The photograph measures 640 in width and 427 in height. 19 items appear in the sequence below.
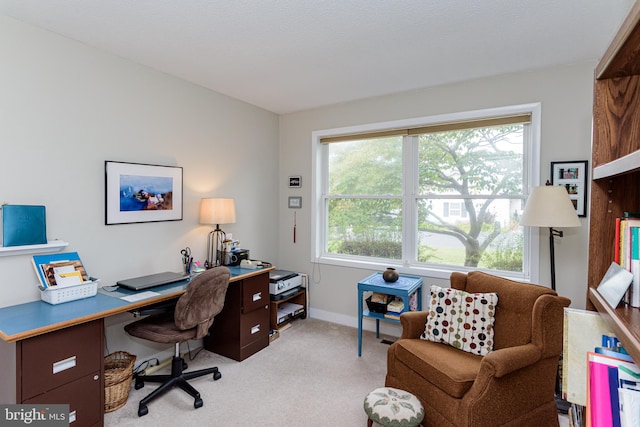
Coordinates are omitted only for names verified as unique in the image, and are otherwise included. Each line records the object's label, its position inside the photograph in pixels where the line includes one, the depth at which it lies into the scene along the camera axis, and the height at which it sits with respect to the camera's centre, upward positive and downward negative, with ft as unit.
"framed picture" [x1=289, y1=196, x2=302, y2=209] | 13.64 +0.34
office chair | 7.47 -2.72
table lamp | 10.27 -0.21
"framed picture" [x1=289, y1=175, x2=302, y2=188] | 13.58 +1.21
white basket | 6.84 -1.77
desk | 5.54 -2.58
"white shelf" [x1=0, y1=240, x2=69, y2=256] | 6.57 -0.81
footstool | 5.70 -3.55
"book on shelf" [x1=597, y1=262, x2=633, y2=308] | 2.47 -0.58
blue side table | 9.65 -2.33
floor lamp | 7.55 +0.00
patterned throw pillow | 7.12 -2.44
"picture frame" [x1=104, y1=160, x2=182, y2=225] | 8.45 +0.48
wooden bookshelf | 2.95 +0.56
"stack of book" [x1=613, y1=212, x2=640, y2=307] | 2.51 -0.30
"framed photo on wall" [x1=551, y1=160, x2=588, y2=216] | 8.67 +0.85
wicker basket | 7.30 -3.88
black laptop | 8.05 -1.82
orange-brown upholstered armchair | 5.82 -3.04
